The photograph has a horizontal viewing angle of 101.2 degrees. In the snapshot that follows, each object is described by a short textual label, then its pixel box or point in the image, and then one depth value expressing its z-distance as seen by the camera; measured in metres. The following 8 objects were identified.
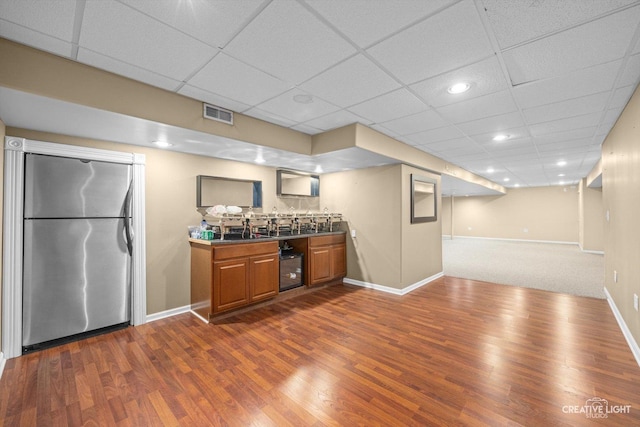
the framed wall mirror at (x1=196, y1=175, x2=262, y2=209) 3.78
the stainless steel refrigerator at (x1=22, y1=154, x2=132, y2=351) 2.56
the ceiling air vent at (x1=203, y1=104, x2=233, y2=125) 2.73
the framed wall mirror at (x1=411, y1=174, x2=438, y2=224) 4.86
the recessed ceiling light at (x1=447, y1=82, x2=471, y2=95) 2.32
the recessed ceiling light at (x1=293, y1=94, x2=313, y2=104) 2.58
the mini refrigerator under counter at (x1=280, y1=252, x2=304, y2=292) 4.09
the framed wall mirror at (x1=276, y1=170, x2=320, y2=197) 4.77
